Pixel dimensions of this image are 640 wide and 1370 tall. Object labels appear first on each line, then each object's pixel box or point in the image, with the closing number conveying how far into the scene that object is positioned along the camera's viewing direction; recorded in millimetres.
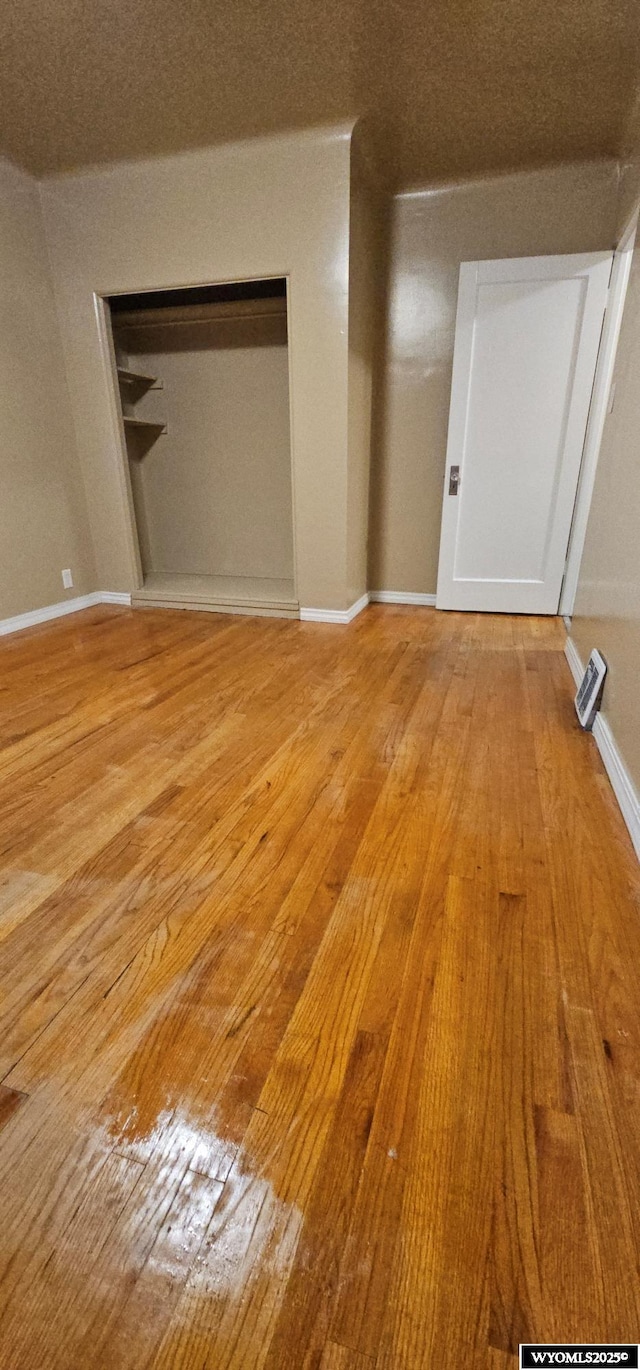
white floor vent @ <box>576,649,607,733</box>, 2113
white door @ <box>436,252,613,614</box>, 3221
